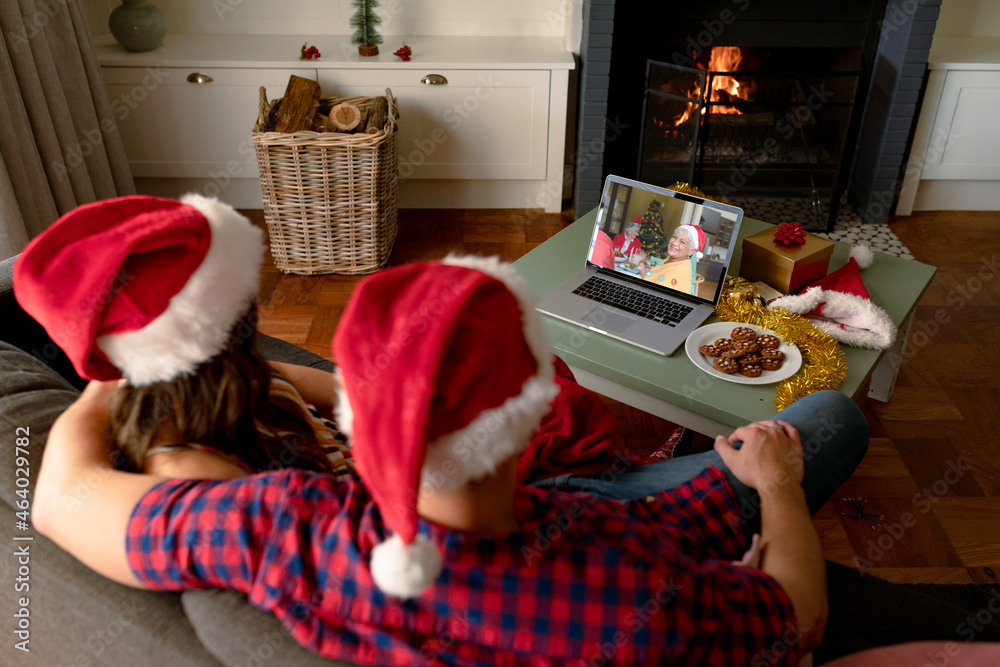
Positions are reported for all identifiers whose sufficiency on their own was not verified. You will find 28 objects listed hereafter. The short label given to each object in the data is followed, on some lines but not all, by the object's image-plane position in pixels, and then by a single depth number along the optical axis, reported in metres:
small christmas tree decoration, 2.83
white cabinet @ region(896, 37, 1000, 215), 2.77
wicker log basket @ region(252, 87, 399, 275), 2.37
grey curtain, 2.21
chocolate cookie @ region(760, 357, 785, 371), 1.48
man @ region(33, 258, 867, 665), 0.61
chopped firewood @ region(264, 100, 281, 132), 2.53
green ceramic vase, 2.76
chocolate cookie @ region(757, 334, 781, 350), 1.52
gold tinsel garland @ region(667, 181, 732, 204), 1.94
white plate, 1.46
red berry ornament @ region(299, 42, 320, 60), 2.79
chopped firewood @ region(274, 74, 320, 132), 2.48
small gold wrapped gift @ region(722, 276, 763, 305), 1.66
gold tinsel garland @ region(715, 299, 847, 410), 1.41
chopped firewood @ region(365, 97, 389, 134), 2.47
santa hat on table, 1.56
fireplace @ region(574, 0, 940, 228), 2.71
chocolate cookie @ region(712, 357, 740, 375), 1.48
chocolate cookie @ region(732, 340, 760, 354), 1.50
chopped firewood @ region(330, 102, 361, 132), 2.51
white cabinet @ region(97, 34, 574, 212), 2.79
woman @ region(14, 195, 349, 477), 0.77
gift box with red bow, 1.71
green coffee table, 1.43
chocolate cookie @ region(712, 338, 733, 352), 1.53
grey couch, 0.73
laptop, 1.63
